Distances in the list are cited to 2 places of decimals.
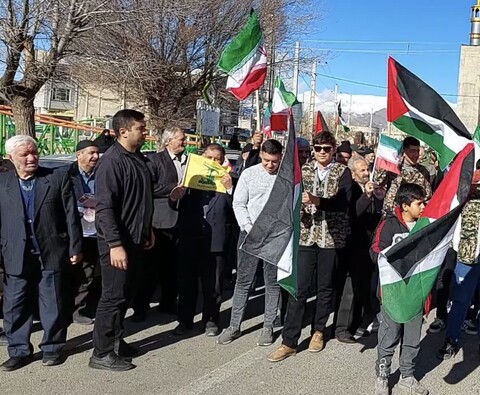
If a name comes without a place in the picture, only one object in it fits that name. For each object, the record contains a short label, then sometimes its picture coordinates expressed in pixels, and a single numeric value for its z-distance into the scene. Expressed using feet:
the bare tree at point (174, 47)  46.83
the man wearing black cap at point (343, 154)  23.69
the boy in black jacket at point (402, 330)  14.58
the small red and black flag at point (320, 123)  34.40
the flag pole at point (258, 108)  26.14
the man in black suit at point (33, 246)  15.46
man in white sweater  17.44
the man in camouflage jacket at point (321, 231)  16.98
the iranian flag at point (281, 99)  28.27
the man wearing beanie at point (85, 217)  18.84
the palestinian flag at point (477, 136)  20.08
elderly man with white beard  18.65
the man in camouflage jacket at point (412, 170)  19.19
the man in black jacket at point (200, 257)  18.78
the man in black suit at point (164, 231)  19.15
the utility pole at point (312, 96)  93.88
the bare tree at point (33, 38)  33.71
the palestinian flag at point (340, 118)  56.29
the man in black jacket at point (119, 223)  14.99
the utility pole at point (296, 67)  72.49
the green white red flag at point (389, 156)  19.99
